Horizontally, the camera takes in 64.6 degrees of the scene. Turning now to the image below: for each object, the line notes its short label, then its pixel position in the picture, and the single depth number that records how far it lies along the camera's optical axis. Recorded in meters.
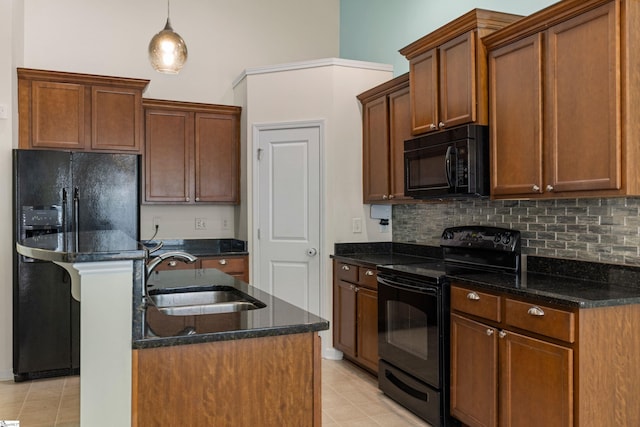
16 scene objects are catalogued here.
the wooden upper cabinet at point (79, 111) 4.04
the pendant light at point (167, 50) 2.78
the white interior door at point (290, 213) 4.46
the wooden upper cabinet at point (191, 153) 4.75
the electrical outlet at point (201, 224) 5.14
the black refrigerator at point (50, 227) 3.82
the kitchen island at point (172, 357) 1.48
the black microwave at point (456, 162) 2.95
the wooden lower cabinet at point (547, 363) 2.10
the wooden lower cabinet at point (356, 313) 3.77
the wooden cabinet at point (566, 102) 2.18
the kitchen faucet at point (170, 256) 1.88
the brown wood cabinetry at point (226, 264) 4.57
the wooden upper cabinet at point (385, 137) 3.92
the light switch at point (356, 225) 4.48
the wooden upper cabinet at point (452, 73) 2.94
